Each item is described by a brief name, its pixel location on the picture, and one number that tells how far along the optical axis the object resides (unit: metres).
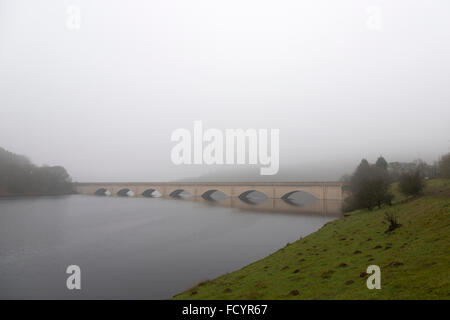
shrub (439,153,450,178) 42.90
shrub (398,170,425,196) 34.44
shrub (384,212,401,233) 20.17
